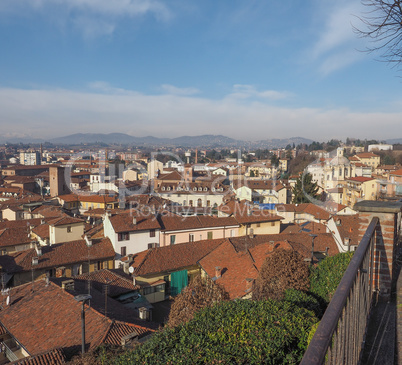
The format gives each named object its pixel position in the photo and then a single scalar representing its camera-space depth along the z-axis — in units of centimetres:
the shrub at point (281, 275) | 811
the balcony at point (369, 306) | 172
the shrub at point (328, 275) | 740
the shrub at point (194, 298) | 920
